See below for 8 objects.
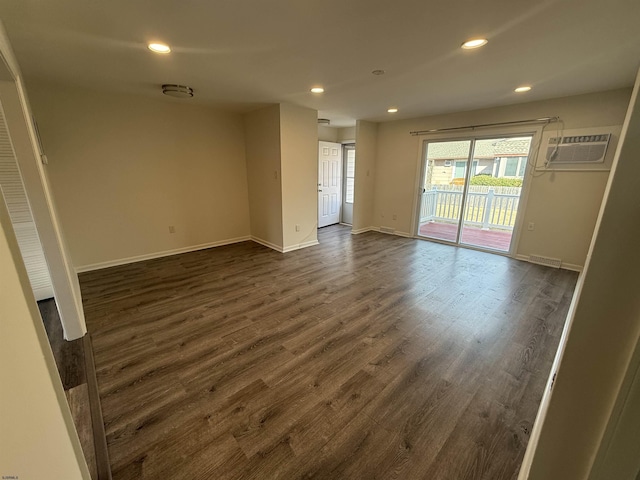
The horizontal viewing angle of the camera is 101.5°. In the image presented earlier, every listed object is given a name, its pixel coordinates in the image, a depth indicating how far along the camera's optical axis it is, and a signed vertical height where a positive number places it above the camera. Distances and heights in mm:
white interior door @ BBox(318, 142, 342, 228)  5992 -234
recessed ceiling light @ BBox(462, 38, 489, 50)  1978 +972
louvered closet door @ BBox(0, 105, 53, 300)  2338 -432
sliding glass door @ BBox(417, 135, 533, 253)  4484 -311
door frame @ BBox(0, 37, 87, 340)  1746 -142
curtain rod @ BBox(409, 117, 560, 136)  3635 +731
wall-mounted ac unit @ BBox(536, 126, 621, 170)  3271 +316
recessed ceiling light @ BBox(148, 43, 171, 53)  2067 +969
